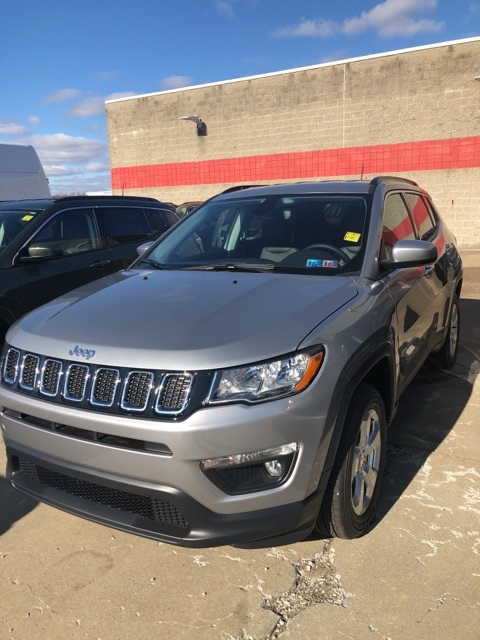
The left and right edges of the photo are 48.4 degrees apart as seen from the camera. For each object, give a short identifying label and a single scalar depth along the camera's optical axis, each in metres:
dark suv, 4.99
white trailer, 12.16
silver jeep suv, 2.09
